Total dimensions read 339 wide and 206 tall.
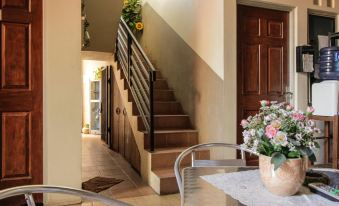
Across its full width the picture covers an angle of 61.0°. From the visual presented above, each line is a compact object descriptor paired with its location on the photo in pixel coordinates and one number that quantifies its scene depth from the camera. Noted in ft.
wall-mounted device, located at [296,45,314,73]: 12.61
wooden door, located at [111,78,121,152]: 18.65
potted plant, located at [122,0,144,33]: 21.36
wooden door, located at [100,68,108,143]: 22.58
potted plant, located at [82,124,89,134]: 30.45
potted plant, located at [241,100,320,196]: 3.73
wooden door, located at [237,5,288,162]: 12.12
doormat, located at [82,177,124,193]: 11.11
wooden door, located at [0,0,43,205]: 9.20
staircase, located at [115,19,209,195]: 11.40
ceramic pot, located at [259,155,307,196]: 3.80
